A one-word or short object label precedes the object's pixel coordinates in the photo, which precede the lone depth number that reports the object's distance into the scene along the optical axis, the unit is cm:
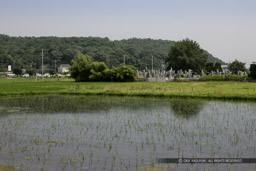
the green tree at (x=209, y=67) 7781
